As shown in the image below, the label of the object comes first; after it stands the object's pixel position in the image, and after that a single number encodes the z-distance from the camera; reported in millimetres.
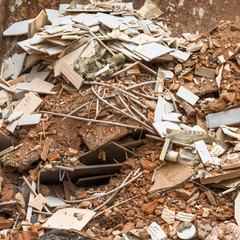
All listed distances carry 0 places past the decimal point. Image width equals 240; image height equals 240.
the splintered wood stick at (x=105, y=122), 9570
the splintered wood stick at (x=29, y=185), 9429
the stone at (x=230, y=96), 9459
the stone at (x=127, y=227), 8156
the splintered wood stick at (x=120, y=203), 8961
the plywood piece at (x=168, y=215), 8008
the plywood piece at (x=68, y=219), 8453
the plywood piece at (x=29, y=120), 9992
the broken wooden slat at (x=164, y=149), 8797
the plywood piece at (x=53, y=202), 9344
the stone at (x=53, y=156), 9656
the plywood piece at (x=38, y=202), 9187
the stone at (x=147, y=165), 9219
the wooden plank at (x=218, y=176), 8094
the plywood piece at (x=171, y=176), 8458
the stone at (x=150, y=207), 8414
